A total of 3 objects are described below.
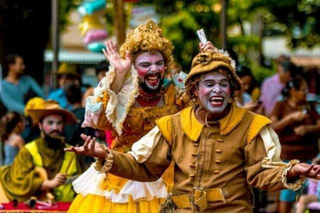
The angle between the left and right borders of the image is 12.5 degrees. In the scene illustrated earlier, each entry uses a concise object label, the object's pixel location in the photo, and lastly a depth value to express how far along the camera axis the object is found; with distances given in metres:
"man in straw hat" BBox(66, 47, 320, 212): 8.79
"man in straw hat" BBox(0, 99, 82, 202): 13.01
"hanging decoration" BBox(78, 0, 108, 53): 17.37
